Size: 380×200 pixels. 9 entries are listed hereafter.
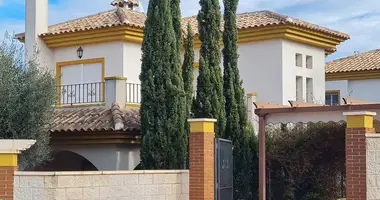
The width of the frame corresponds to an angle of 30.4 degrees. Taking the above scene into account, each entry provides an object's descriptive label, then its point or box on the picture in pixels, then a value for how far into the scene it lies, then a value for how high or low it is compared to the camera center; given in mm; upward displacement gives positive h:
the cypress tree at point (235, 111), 19531 +1013
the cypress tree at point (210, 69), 19297 +2165
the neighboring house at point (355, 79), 30719 +3035
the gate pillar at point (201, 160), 16016 -311
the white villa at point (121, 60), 21516 +2997
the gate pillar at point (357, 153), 14352 -124
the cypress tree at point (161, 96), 18109 +1330
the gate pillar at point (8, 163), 12570 -314
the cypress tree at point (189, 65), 19781 +2327
